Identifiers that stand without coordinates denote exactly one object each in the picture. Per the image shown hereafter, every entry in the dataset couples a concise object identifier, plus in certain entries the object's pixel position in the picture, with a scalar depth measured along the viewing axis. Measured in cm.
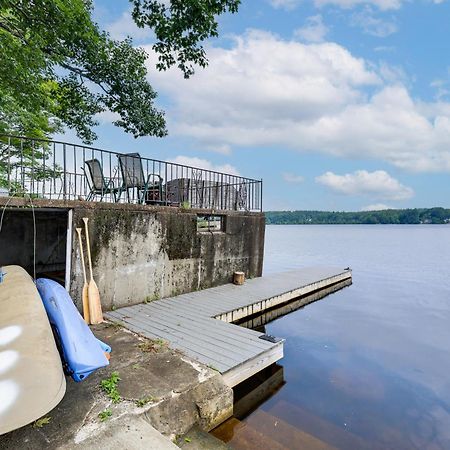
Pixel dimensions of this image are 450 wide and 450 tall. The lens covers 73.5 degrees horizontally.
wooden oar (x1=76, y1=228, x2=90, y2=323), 487
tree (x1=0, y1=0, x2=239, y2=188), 474
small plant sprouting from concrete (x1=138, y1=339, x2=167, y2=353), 387
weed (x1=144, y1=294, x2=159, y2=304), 625
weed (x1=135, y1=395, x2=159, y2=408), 269
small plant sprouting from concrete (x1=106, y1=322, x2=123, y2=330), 471
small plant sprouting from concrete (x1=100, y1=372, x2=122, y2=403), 277
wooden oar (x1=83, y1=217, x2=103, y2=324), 487
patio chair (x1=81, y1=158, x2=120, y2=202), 683
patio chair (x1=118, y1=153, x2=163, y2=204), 662
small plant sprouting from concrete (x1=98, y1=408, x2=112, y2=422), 247
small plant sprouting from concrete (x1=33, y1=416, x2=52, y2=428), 237
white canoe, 196
